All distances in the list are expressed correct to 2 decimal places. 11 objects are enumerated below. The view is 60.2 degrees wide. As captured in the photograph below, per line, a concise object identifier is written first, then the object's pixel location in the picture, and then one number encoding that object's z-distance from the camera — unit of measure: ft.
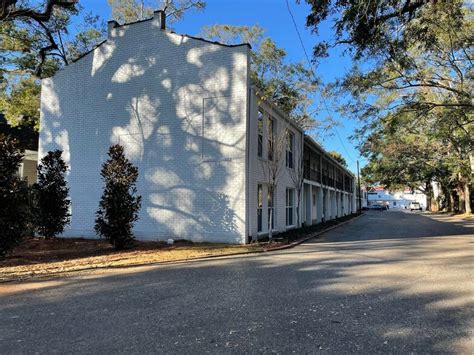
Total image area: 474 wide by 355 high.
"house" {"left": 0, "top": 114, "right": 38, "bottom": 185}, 74.13
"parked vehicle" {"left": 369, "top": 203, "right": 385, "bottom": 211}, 259.88
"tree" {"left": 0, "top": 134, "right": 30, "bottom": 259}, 32.24
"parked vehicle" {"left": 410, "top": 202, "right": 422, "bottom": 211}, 283.07
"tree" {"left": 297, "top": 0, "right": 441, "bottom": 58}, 32.76
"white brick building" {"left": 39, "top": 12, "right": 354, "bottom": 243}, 48.01
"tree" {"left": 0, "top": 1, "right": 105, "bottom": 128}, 57.47
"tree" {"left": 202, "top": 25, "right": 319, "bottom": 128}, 102.12
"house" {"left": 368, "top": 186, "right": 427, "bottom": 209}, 370.73
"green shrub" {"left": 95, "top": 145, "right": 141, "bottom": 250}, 41.24
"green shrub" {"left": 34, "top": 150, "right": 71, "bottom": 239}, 46.93
